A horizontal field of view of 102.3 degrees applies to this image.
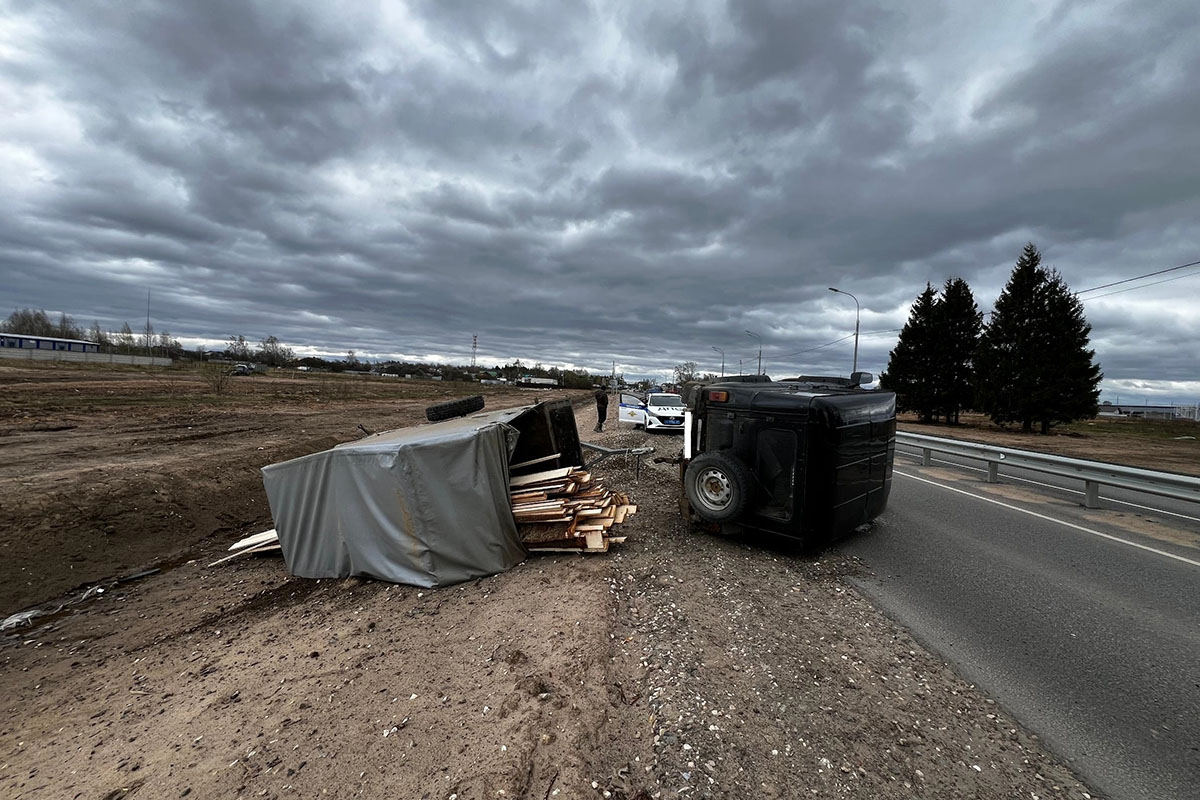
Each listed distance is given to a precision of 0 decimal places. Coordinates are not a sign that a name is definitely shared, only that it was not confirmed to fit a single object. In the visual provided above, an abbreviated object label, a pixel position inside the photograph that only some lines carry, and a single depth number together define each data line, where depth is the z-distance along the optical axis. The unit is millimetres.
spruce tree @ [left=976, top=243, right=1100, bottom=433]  25266
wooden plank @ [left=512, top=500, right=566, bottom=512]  5527
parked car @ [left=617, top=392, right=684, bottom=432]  18641
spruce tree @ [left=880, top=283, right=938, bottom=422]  34125
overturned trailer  5027
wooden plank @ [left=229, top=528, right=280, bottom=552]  6672
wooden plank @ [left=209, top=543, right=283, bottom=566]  6676
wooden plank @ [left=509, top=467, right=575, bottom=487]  5836
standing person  21186
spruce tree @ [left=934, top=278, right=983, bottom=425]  33031
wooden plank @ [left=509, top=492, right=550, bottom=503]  5652
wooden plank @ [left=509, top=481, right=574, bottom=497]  5758
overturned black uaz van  4949
